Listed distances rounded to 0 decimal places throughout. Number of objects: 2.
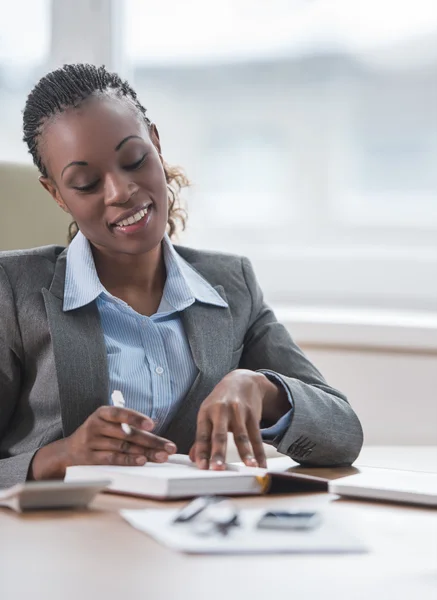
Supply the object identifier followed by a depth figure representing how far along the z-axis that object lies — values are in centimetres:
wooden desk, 144
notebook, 170
